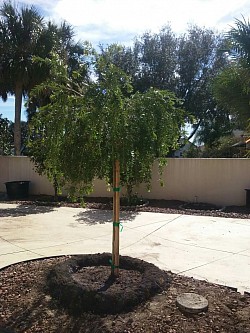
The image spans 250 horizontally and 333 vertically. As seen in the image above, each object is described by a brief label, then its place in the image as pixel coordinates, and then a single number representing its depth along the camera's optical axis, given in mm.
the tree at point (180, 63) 20938
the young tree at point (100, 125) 3980
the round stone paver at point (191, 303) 3687
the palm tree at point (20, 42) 15828
